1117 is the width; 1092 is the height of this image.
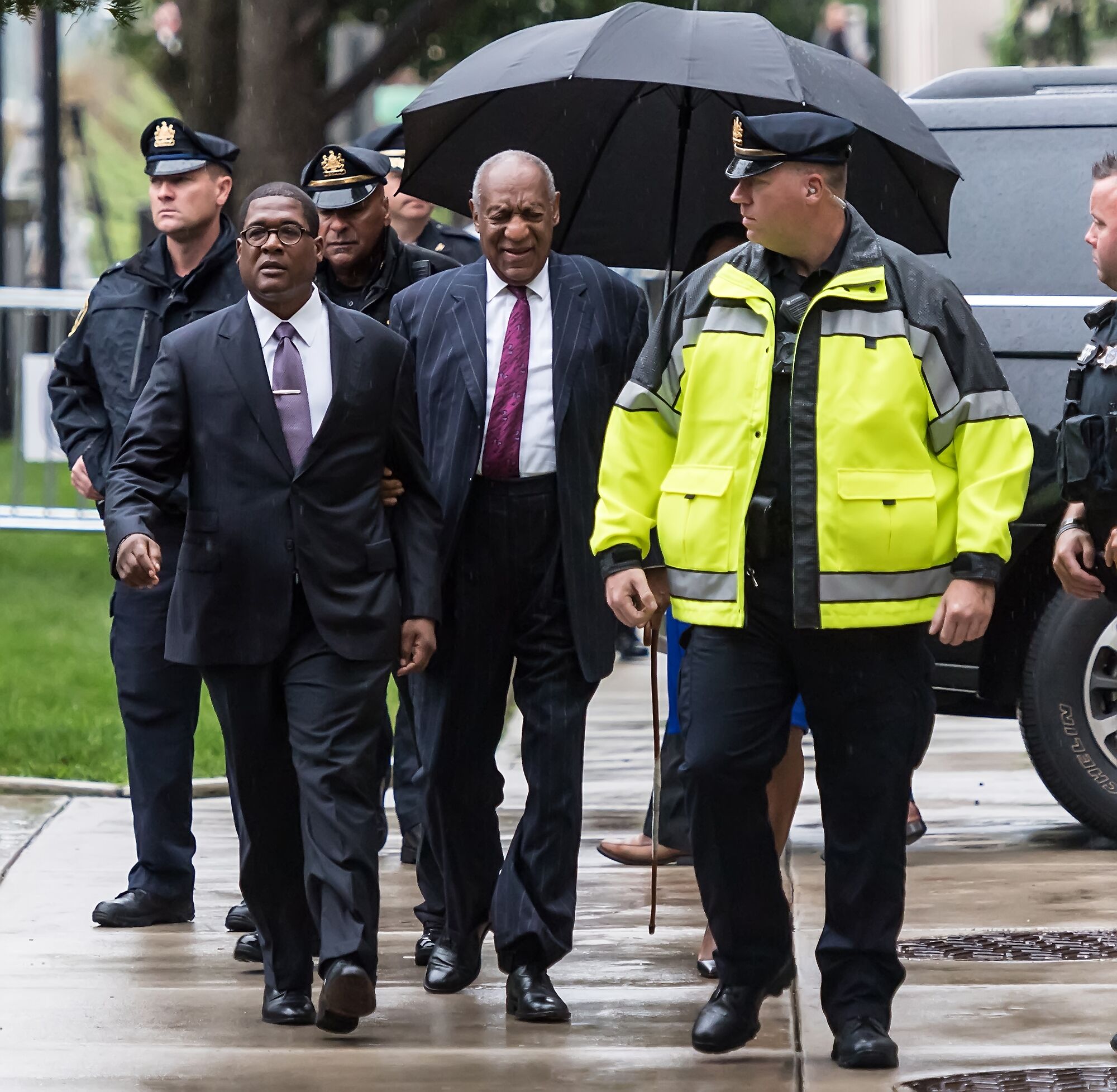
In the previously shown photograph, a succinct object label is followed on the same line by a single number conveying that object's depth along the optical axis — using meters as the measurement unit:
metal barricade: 27.09
